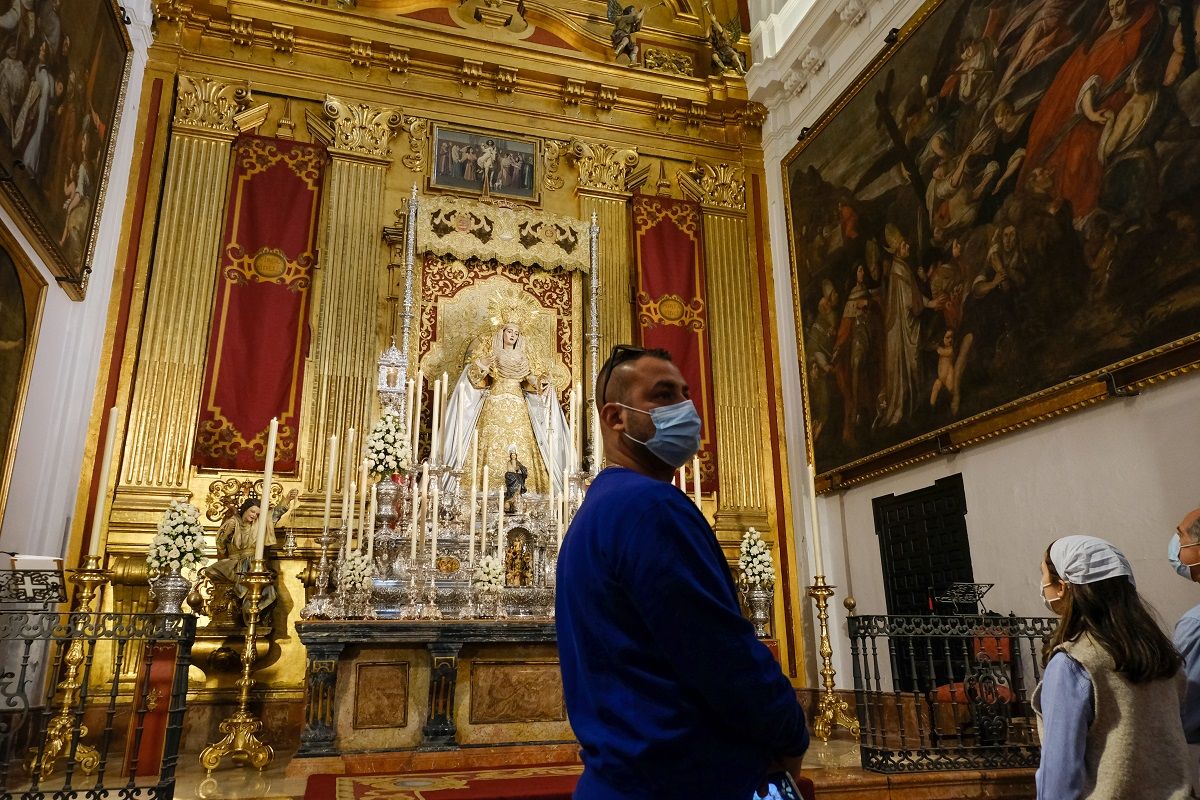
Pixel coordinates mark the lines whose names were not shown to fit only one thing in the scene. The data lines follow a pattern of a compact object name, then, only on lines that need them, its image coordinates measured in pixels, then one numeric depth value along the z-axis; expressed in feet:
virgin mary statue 28.09
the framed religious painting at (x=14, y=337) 18.67
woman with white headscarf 7.38
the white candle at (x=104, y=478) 17.30
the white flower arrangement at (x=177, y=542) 19.98
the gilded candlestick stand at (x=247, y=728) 17.48
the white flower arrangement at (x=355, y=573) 18.93
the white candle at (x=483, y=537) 21.97
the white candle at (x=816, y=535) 20.77
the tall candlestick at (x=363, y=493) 19.84
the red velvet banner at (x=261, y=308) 26.73
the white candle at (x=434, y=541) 19.88
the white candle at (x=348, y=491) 20.60
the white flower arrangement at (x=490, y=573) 20.54
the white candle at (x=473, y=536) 20.30
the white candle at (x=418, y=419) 24.12
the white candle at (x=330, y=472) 19.59
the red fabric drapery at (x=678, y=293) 31.86
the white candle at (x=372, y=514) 19.54
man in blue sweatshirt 5.43
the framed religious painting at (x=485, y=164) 31.65
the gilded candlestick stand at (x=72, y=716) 17.34
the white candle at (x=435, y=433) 24.47
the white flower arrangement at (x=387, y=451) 20.53
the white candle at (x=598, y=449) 24.58
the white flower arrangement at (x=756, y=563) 25.77
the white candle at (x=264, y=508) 17.57
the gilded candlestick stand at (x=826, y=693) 21.49
